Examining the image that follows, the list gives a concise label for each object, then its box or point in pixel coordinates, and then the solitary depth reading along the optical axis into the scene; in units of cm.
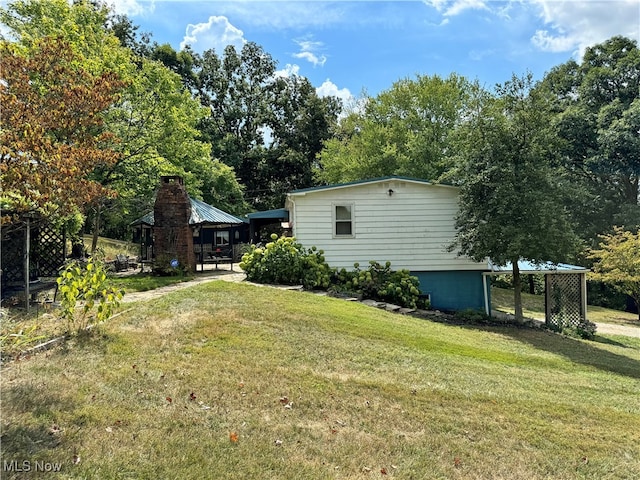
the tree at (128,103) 1548
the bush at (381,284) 1216
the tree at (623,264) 1761
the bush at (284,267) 1197
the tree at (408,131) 2284
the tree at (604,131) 2330
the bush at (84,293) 516
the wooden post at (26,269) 713
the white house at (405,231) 1347
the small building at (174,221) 1337
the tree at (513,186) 1079
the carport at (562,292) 1309
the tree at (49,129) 385
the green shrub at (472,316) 1180
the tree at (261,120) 3459
